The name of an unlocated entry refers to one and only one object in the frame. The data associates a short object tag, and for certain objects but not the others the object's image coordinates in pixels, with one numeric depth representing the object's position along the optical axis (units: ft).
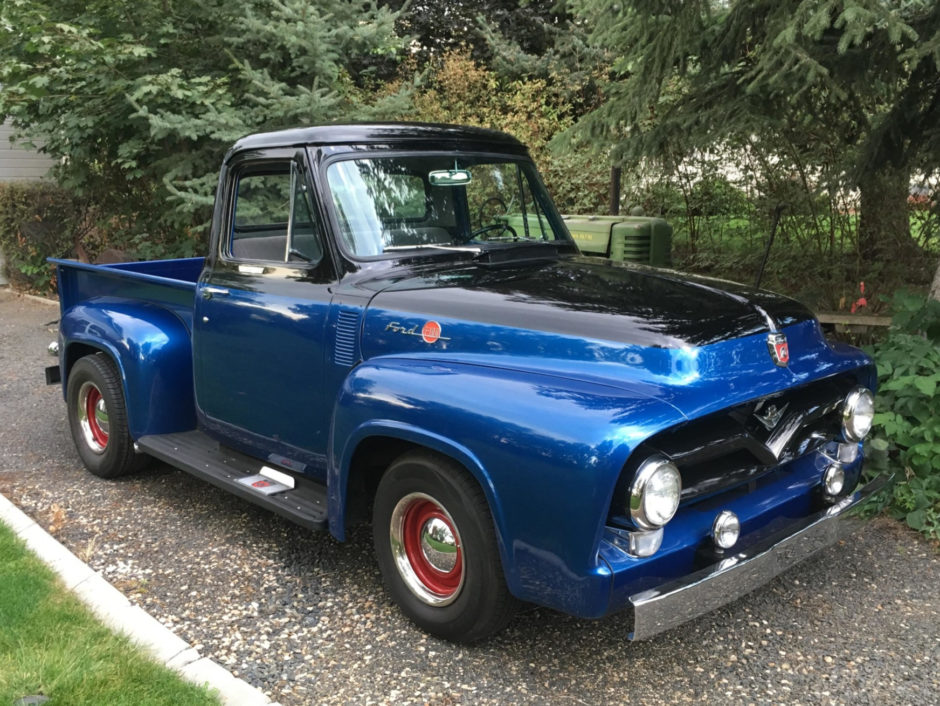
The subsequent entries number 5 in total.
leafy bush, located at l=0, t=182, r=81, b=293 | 41.60
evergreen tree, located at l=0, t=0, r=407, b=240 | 28.30
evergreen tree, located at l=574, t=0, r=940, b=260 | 16.03
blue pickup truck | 9.12
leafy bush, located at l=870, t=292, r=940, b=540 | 14.20
